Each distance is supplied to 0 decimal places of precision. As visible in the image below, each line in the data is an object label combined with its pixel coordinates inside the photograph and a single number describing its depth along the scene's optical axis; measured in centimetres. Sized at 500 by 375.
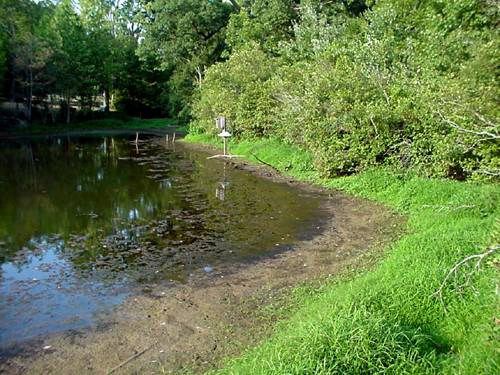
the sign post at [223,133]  2398
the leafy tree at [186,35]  3909
